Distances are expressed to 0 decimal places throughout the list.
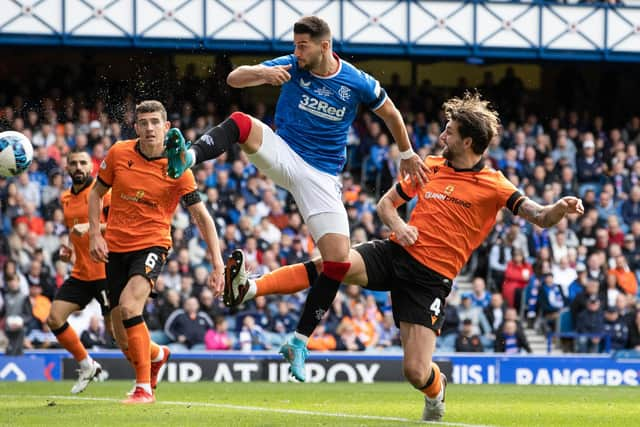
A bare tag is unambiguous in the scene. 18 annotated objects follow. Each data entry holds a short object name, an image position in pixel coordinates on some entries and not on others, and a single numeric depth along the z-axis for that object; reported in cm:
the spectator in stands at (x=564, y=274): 2104
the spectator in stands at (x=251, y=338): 1869
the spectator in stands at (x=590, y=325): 2005
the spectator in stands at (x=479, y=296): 2017
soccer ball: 1098
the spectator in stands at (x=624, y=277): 2098
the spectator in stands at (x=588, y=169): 2398
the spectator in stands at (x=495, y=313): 1980
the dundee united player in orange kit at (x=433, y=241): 968
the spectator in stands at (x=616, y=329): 1998
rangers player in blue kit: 953
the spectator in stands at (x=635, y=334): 1989
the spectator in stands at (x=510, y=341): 1942
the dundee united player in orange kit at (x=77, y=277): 1314
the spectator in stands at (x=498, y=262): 2098
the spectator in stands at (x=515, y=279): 2070
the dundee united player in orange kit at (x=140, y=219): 1120
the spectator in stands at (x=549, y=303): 2070
